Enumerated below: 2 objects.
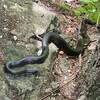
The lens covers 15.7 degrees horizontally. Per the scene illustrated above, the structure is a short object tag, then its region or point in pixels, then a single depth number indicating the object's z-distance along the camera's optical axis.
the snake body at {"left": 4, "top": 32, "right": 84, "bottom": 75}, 5.45
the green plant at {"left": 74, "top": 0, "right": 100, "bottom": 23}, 5.04
